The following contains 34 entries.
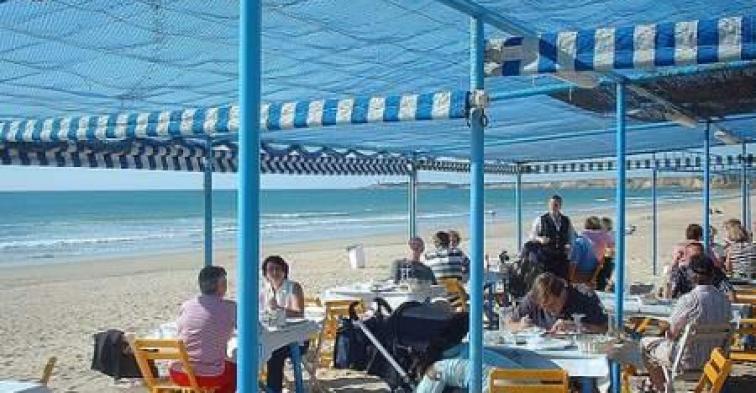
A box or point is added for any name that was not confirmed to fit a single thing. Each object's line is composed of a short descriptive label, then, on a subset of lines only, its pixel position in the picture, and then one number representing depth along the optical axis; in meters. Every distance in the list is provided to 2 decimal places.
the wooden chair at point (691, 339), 4.79
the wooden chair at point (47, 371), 4.06
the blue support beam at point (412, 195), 10.87
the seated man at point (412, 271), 7.56
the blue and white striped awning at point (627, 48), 3.24
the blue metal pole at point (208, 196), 7.27
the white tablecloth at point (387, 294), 6.92
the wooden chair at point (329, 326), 6.01
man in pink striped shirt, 4.39
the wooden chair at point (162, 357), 4.32
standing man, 8.20
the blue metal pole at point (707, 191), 8.53
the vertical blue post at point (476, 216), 3.66
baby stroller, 4.44
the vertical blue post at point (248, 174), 2.26
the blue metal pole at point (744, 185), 11.31
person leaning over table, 4.59
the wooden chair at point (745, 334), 5.31
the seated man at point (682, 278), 6.49
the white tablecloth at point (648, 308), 5.91
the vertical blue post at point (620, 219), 5.41
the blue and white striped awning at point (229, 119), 3.78
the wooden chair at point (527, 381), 3.52
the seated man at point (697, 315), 4.81
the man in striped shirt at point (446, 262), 8.27
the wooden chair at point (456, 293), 7.21
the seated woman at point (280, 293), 5.39
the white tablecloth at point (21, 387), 3.39
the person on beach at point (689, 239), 7.04
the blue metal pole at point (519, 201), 12.90
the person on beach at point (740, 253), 7.88
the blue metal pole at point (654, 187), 12.81
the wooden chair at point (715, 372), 3.98
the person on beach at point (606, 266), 9.09
